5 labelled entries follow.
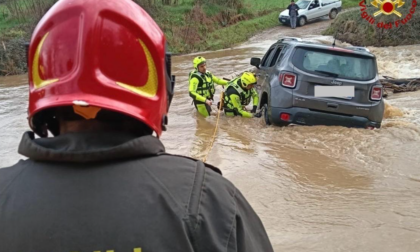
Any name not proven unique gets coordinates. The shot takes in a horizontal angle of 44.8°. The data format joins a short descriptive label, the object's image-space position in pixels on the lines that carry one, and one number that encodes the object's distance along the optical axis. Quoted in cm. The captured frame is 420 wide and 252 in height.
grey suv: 745
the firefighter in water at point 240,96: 912
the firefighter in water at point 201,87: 946
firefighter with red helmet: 118
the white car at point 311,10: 2972
